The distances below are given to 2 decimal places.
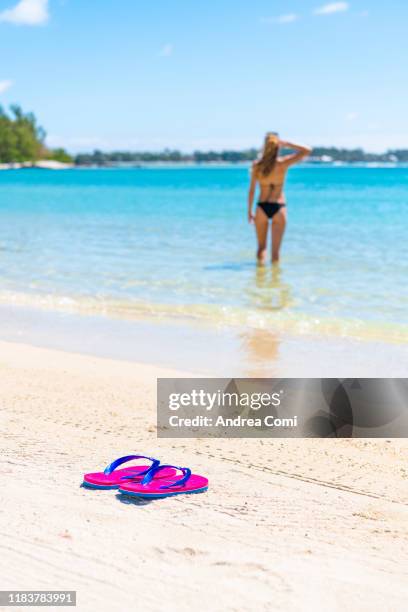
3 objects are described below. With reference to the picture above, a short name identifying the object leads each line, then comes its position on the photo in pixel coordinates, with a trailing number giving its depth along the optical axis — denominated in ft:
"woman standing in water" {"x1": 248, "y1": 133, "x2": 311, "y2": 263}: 36.50
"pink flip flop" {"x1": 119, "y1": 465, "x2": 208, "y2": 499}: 12.08
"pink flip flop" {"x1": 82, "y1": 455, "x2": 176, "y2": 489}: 12.34
